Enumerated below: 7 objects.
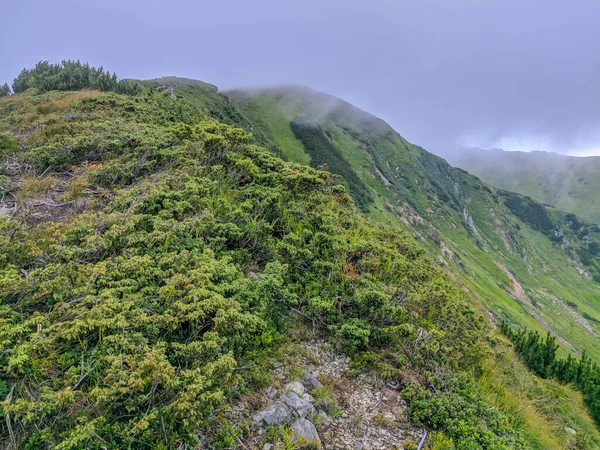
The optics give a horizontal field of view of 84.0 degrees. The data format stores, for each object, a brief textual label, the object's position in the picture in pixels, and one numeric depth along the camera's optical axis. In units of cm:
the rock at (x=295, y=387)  509
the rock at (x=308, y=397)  501
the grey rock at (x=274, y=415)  453
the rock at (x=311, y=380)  536
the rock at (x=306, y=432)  438
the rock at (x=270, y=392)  492
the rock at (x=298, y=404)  477
